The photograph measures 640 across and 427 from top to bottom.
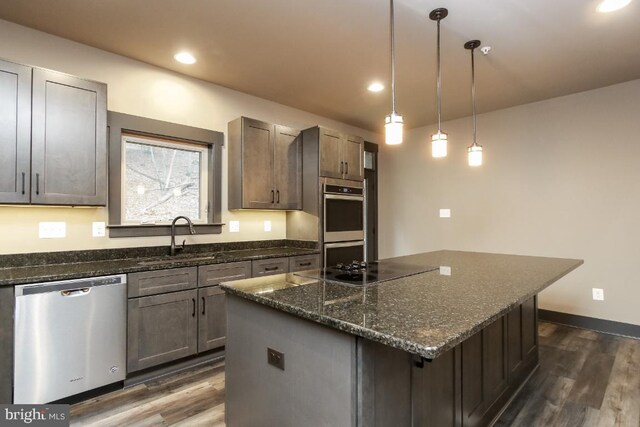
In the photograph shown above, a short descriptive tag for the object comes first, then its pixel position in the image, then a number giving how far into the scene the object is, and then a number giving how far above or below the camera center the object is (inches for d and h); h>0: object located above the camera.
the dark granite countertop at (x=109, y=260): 81.0 -12.7
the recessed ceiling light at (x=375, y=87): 130.3 +52.8
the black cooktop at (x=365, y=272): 70.3 -12.6
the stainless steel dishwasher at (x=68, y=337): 76.1 -28.9
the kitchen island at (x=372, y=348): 44.1 -20.5
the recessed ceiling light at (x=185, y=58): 106.5 +53.0
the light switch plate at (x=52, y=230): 93.7 -2.8
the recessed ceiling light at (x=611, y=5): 80.0 +52.0
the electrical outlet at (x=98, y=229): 102.5 -2.8
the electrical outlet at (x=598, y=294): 137.9 -31.7
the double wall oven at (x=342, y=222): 142.2 -1.3
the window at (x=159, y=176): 107.0 +15.9
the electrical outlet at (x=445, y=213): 182.5 +3.0
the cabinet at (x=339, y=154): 142.9 +29.5
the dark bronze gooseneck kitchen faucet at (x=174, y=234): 113.9 -4.9
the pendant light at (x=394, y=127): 73.5 +20.3
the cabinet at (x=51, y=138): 80.8 +21.5
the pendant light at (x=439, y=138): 83.8 +20.9
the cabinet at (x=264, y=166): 128.6 +21.9
